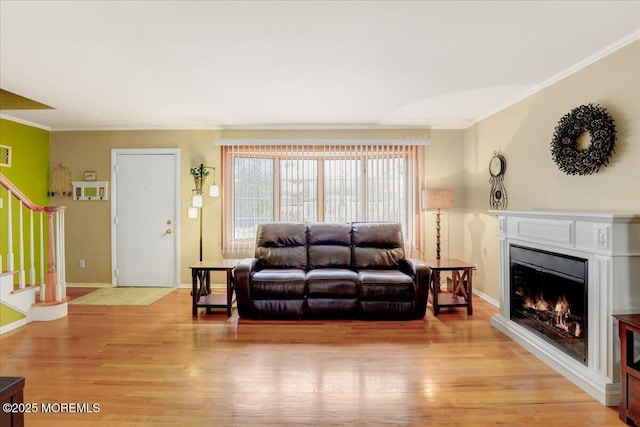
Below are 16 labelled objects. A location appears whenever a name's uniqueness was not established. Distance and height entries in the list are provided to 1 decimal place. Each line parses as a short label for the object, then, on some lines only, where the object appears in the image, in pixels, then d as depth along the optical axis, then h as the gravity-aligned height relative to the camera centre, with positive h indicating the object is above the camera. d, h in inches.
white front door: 192.9 -2.9
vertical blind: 190.2 +15.1
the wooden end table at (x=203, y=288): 146.8 -35.0
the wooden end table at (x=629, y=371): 71.9 -36.8
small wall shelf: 193.9 +13.3
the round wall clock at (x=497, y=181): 152.7 +13.2
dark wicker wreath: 96.7 +21.6
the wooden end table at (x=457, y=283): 145.3 -34.2
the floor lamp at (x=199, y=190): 177.9 +12.0
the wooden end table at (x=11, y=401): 44.8 -26.5
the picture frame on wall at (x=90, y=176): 195.2 +21.6
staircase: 130.3 -31.1
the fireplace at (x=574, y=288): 80.5 -23.0
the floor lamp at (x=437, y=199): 168.4 +5.3
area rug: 165.3 -44.7
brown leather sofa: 137.9 -34.4
